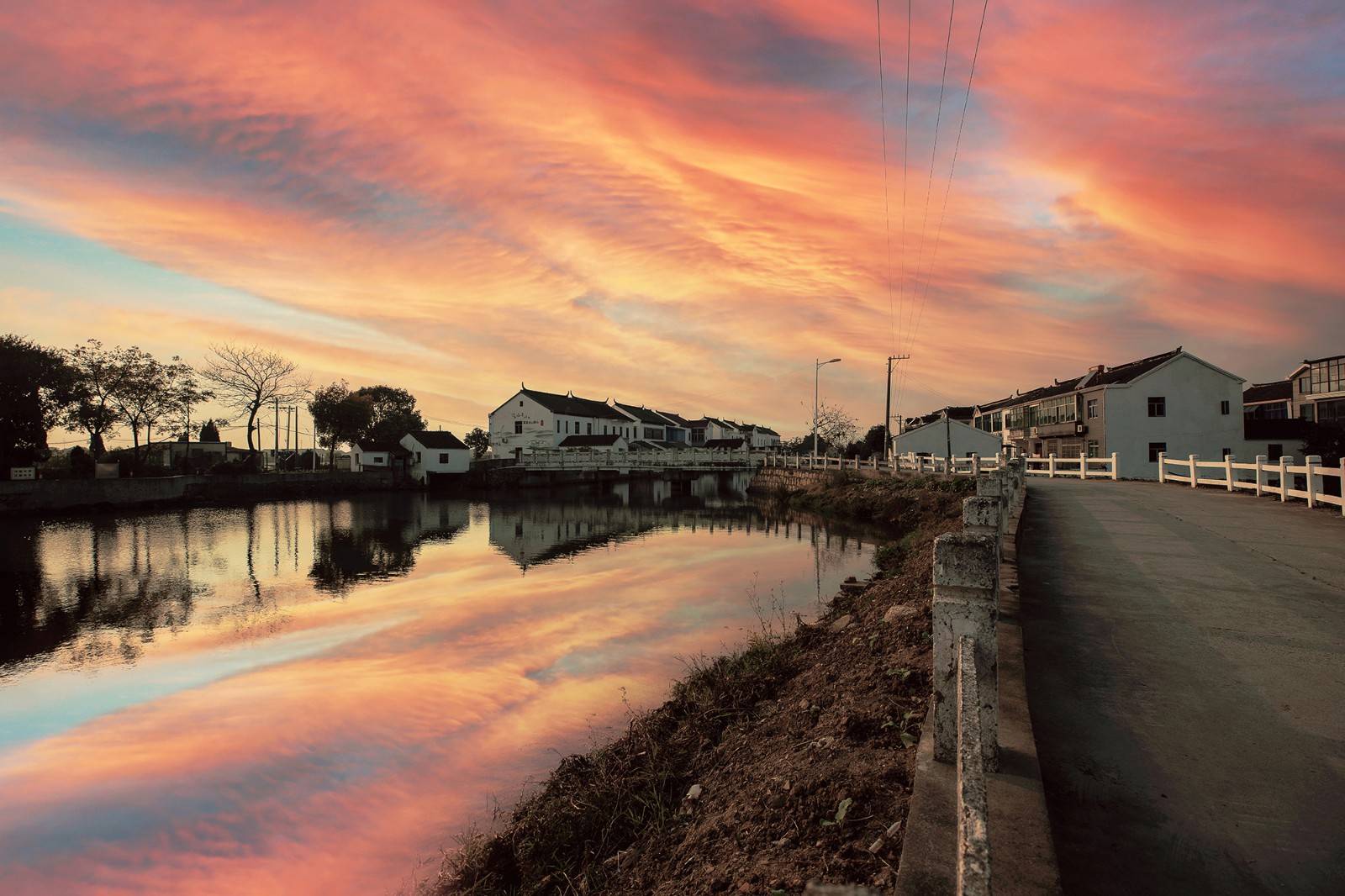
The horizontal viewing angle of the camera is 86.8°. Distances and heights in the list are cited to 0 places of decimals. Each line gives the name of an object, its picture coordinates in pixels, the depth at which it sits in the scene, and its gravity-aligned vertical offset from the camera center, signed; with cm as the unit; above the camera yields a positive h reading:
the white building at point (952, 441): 6662 +146
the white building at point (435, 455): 7019 +122
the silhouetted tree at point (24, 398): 4484 +499
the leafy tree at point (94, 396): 5319 +600
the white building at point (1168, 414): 4897 +266
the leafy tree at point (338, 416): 7975 +600
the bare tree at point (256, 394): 6562 +720
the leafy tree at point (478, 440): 9428 +345
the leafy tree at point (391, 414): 8275 +670
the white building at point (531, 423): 8169 +494
